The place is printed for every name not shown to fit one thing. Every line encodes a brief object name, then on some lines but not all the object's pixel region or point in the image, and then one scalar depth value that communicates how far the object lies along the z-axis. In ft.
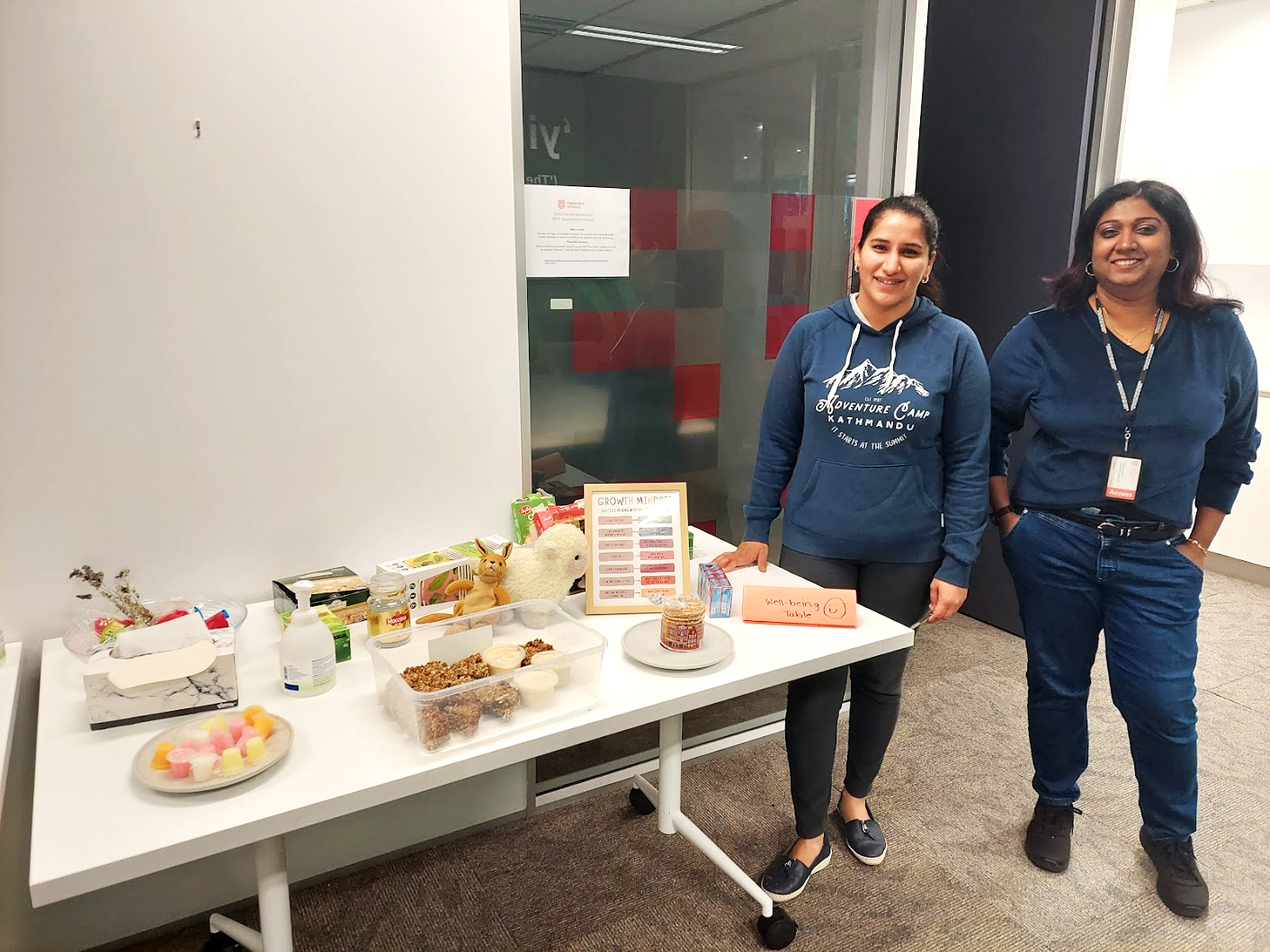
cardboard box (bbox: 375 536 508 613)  5.93
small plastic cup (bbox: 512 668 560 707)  4.59
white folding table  3.60
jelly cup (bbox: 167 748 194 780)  3.89
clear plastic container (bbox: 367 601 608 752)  4.26
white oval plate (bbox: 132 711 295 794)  3.85
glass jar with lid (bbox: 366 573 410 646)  5.41
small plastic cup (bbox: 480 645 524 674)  4.72
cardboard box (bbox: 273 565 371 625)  5.59
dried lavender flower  5.20
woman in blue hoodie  6.02
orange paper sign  5.71
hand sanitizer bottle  4.75
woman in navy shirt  6.19
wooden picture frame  5.91
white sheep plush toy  5.59
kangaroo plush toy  5.46
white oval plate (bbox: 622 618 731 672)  5.08
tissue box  4.38
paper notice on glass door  6.82
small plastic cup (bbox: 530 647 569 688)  4.68
